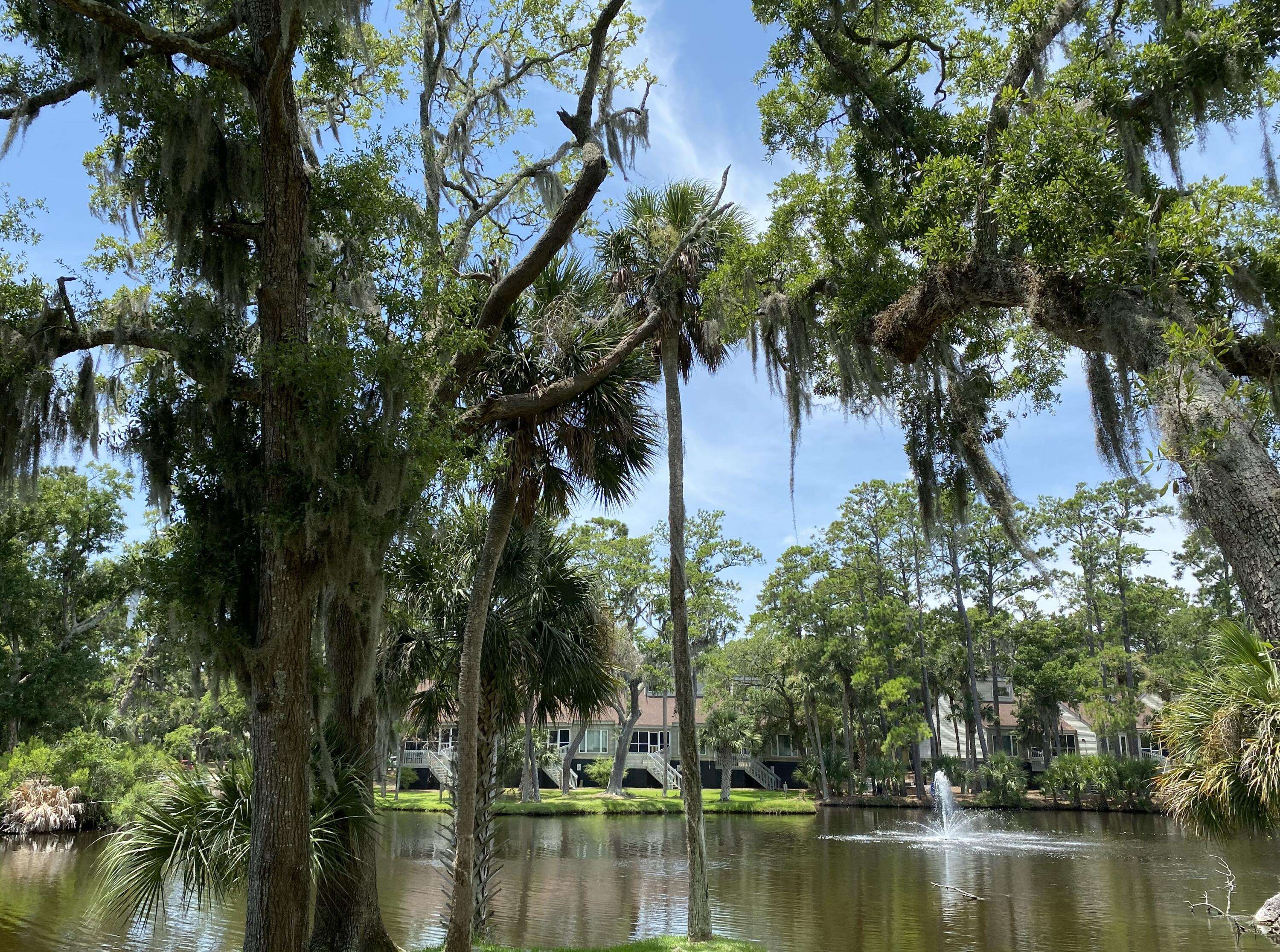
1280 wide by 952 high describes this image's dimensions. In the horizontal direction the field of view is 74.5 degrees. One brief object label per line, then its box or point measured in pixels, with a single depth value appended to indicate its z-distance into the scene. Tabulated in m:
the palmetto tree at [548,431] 8.77
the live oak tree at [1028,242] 5.12
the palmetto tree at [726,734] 37.22
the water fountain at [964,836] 22.53
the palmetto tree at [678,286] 9.70
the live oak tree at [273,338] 6.22
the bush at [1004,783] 34.31
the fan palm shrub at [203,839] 7.25
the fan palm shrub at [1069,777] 33.44
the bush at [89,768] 21.34
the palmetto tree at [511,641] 10.18
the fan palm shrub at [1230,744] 5.14
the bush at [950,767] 37.78
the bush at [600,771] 40.88
